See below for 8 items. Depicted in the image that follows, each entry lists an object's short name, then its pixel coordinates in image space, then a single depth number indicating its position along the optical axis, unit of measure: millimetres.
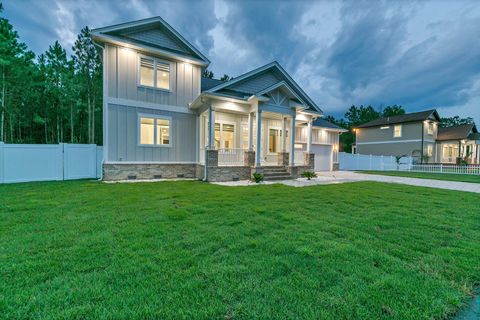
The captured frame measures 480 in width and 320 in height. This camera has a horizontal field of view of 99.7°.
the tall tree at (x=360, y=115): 46719
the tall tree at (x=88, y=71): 17141
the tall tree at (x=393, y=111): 45888
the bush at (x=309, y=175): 10844
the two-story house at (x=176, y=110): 9320
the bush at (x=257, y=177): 9586
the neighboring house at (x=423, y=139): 23430
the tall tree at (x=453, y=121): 53484
